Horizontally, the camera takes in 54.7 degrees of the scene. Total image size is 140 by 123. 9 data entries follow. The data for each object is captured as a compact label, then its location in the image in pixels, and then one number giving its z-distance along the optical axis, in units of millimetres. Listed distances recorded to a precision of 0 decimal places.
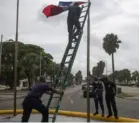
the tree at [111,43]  27031
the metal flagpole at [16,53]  5779
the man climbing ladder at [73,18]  4108
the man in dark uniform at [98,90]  5200
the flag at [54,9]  4177
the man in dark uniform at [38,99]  3728
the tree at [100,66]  59863
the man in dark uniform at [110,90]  4876
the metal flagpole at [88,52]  4025
